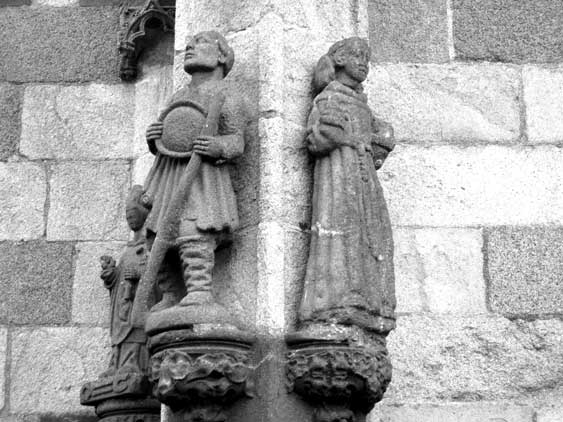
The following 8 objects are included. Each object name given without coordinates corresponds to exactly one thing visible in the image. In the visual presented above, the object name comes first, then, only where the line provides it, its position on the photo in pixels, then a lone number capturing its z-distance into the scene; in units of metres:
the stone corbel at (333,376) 5.95
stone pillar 6.07
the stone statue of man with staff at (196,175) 6.18
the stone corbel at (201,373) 5.88
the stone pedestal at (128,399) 6.73
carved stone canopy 7.90
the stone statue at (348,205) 6.11
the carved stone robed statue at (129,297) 6.83
